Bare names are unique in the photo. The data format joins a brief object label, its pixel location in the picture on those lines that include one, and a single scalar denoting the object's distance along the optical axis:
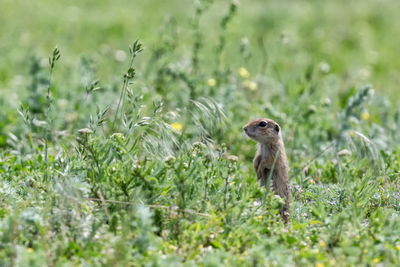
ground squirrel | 9.29
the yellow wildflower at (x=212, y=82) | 12.96
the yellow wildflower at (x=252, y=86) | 13.77
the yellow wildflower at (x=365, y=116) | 12.63
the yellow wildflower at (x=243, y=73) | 13.80
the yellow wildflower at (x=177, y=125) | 11.03
